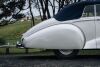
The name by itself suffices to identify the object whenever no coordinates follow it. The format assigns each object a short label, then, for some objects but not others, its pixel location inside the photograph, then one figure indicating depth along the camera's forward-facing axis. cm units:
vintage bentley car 647
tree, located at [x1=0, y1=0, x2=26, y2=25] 1168
